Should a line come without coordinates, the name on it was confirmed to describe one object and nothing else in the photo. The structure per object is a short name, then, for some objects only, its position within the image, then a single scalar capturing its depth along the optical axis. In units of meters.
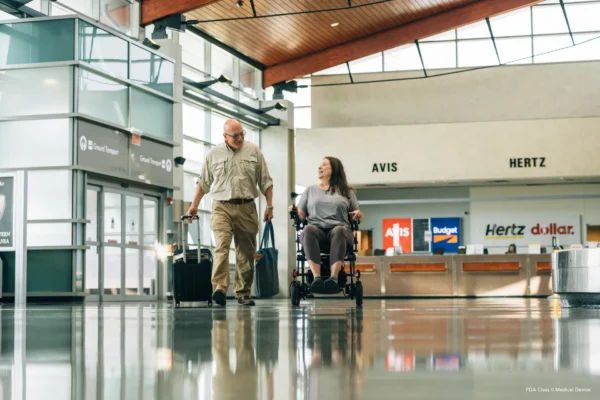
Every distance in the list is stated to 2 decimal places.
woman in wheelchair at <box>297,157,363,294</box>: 7.21
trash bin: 7.09
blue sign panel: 25.22
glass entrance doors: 14.72
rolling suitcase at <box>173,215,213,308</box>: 8.20
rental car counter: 20.31
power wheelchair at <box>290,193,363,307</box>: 7.48
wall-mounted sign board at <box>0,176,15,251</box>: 11.66
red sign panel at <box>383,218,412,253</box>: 25.30
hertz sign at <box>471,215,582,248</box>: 24.50
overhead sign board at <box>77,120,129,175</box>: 13.91
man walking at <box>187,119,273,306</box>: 7.42
